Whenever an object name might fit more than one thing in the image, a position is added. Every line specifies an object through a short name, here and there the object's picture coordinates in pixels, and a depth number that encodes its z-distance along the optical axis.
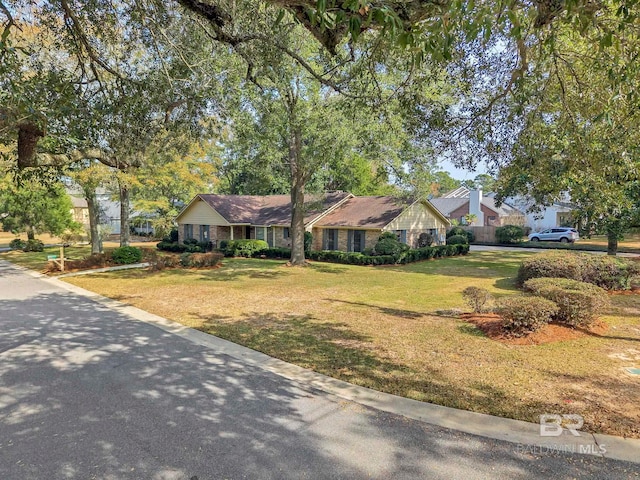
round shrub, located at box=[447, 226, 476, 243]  38.05
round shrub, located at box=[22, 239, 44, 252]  29.72
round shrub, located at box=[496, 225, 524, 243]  36.72
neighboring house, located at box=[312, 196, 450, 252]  25.42
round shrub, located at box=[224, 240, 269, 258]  26.81
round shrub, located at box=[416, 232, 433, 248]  28.03
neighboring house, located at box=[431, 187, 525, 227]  46.53
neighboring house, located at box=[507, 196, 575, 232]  44.97
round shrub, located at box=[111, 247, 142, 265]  21.52
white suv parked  36.44
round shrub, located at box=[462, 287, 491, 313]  9.82
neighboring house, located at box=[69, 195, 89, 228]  53.71
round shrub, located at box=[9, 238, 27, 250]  30.31
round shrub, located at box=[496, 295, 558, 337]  7.95
